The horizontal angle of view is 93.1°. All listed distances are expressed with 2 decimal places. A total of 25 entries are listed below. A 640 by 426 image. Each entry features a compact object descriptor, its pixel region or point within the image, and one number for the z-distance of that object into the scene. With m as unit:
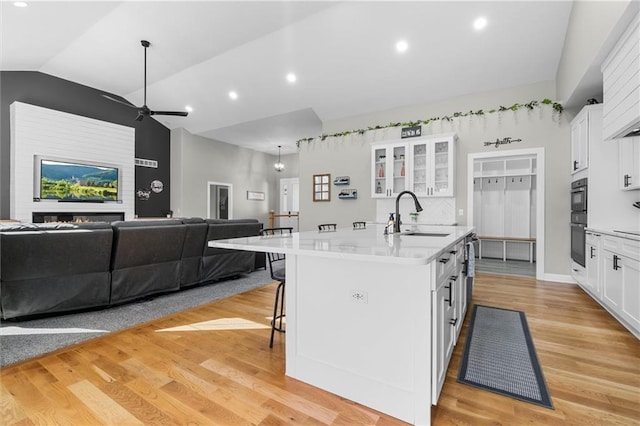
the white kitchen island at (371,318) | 1.50
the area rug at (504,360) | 1.85
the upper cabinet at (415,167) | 5.22
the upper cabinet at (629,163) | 3.12
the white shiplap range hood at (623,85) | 2.36
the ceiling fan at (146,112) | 5.20
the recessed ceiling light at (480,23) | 4.14
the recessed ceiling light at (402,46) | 4.70
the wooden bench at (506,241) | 6.09
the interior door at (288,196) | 11.52
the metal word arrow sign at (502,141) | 4.93
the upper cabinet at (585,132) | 3.66
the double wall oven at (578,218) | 3.80
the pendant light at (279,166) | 10.31
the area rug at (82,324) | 2.37
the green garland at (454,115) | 4.63
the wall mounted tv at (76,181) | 6.17
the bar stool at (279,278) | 2.41
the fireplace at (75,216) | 6.05
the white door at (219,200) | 9.13
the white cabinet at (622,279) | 2.51
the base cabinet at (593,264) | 3.31
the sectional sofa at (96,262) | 2.77
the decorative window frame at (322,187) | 6.79
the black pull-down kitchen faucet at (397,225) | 2.61
